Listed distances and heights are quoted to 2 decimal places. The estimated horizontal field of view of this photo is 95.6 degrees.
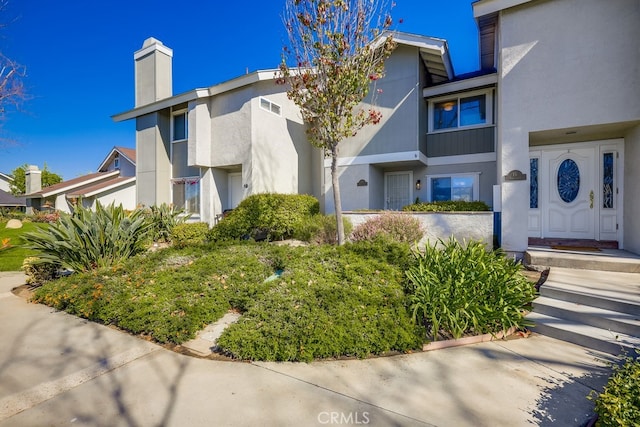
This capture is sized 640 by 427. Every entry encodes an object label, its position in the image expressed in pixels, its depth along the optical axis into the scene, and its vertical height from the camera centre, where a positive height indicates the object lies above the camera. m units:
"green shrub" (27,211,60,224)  21.09 -0.22
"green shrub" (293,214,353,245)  8.70 -0.55
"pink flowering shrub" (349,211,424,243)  8.14 -0.45
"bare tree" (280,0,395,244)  6.21 +3.43
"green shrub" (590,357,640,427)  2.11 -1.45
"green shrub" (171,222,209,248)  11.42 -0.81
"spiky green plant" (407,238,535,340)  4.00 -1.21
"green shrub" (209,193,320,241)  10.25 -0.24
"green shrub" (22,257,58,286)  6.43 -1.29
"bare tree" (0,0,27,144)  8.90 +4.14
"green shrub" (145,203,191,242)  11.65 -0.34
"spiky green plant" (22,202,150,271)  6.22 -0.59
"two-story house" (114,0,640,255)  6.83 +2.73
